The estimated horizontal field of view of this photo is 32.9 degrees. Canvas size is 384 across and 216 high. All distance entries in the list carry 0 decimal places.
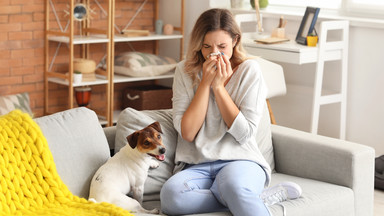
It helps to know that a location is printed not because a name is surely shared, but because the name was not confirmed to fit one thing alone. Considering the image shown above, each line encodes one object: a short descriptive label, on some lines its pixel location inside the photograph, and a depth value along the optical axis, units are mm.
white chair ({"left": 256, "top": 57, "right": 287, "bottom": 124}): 4047
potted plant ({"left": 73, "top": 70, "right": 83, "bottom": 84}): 4535
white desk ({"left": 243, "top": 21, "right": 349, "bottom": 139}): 4145
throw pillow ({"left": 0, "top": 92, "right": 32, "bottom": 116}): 4316
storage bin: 4973
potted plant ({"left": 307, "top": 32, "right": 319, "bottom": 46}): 4227
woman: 2414
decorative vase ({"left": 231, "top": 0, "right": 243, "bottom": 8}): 5023
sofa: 2424
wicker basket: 4652
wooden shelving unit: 4516
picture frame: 4289
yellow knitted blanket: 2156
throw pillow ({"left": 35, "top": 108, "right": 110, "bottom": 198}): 2387
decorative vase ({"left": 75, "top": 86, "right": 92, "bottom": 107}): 4762
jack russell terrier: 2332
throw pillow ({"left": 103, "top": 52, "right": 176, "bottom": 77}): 4879
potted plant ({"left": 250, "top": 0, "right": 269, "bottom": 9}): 4918
